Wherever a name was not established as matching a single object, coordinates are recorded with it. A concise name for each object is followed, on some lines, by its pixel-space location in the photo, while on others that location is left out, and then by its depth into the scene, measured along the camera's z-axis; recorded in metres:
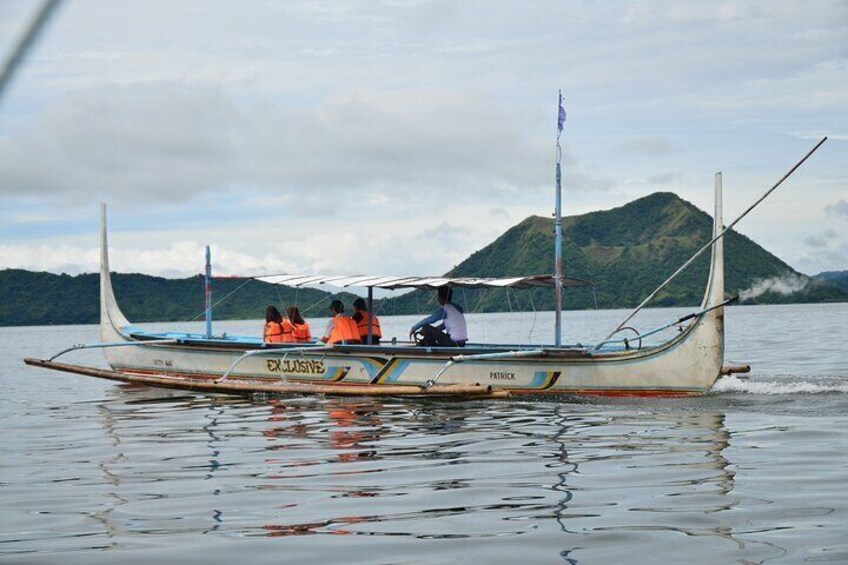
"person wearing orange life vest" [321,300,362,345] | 22.52
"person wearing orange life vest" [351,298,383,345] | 23.42
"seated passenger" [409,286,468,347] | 21.53
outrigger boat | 19.41
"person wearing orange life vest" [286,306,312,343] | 24.58
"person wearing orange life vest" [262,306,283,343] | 24.12
